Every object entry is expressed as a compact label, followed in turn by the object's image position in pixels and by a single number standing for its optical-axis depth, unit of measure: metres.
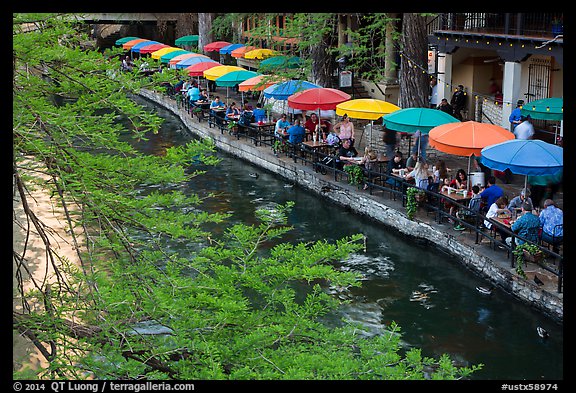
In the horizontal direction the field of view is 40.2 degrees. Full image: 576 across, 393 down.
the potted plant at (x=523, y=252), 12.62
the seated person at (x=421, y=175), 16.88
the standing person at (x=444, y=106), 23.82
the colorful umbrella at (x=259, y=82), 23.45
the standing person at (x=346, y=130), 22.06
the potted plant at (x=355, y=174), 19.22
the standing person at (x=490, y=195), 14.95
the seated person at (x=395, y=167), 18.16
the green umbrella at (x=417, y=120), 17.19
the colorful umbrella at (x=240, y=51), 36.66
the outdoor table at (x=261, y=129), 25.66
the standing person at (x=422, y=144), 20.80
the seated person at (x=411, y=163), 17.98
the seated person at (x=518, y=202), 14.14
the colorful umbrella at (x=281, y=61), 23.40
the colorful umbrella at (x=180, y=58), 34.72
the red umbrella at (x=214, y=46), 41.19
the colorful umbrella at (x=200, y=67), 30.17
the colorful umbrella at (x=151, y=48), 43.50
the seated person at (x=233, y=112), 27.99
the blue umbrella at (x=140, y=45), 45.53
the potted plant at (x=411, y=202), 16.45
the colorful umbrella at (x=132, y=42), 48.02
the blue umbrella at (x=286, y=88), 22.91
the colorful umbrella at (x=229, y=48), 39.47
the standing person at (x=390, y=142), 21.64
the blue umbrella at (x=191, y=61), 33.25
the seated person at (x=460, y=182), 16.12
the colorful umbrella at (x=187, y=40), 47.53
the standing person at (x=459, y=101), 26.03
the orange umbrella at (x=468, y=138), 15.08
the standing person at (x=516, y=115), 21.08
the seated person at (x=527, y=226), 13.05
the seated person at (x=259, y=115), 27.17
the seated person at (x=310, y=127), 23.77
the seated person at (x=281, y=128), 24.41
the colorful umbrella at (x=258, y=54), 34.40
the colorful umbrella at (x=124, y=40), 51.44
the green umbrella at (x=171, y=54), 38.25
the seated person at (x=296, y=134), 23.02
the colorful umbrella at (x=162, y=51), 39.63
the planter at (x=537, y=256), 12.78
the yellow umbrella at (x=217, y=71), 28.70
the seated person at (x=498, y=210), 14.14
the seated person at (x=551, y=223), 12.86
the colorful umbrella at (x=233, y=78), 27.05
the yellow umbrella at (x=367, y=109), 19.28
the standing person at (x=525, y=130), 19.14
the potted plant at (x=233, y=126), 27.20
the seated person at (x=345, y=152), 20.69
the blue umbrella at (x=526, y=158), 13.33
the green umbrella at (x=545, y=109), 18.11
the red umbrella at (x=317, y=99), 21.10
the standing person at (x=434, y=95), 28.05
